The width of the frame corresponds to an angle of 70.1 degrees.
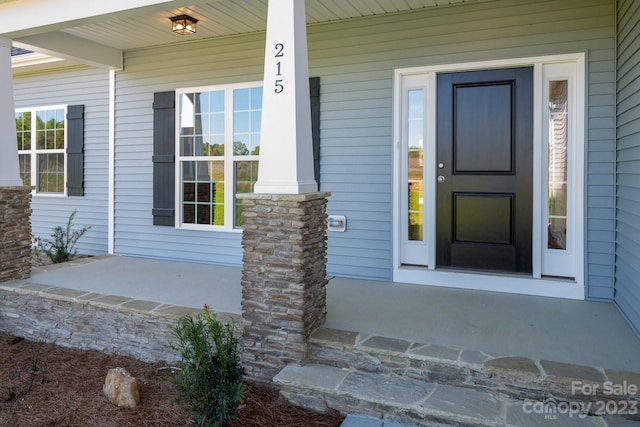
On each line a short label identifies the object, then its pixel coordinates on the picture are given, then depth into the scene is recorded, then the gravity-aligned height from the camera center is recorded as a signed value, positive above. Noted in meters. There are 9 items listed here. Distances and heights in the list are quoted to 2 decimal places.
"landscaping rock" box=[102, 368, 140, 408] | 2.76 -1.16
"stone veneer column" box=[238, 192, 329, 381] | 2.76 -0.47
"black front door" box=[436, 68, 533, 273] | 3.88 +0.30
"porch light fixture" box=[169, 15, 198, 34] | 4.44 +1.76
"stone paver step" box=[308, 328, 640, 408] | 2.27 -0.88
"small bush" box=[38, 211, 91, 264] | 5.55 -0.53
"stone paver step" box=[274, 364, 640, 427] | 2.19 -1.02
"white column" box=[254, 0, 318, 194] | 2.79 +0.61
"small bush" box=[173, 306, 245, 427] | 2.36 -0.95
